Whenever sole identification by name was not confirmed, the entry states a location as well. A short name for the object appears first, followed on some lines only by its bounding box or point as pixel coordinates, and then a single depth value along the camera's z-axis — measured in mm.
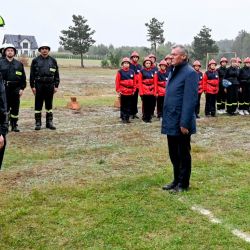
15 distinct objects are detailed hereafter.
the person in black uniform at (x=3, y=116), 4371
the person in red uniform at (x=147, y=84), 11797
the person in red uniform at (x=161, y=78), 11852
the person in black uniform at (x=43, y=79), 10188
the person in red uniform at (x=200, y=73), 12258
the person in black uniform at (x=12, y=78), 9797
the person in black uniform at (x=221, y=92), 13238
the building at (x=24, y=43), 92125
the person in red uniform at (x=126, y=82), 11734
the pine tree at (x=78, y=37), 58469
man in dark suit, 5488
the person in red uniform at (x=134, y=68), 12461
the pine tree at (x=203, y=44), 54438
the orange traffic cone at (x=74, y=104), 14930
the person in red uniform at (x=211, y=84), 12797
